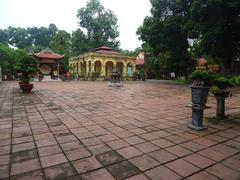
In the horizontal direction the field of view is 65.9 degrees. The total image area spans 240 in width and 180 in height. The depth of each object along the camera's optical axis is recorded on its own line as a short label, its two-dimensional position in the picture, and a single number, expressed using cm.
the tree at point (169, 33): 1812
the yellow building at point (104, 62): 2772
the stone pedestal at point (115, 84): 1605
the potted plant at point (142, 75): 2833
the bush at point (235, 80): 505
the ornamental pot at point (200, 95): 408
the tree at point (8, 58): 2392
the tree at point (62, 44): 3147
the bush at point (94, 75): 2662
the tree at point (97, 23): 3459
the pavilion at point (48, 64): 2595
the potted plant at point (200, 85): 409
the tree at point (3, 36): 4791
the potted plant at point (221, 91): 477
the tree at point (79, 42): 3422
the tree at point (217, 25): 1382
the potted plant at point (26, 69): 1041
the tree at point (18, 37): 4894
